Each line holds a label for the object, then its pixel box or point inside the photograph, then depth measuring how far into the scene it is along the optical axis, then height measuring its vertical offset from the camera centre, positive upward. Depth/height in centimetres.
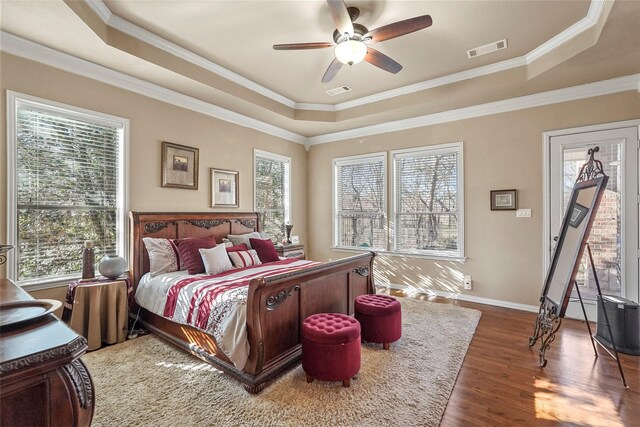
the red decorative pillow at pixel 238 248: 391 -47
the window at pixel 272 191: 537 +38
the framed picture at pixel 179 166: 396 +64
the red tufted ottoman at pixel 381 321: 293 -108
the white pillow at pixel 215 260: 336 -55
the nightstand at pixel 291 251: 503 -67
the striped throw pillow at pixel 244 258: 372 -59
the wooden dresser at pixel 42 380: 88 -51
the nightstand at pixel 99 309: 289 -96
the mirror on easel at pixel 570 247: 258 -34
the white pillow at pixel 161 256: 345 -50
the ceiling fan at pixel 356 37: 238 +152
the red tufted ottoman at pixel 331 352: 228 -108
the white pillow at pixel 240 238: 430 -38
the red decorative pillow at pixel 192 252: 342 -46
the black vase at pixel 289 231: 546 -35
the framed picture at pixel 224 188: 458 +38
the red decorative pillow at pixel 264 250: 409 -52
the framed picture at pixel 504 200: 423 +15
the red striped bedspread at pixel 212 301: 232 -81
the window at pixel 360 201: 550 +19
